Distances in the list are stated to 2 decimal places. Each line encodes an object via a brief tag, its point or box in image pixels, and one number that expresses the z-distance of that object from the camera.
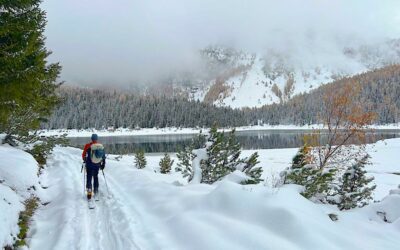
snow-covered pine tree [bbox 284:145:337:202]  11.68
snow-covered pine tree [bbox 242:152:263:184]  15.77
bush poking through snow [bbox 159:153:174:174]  34.58
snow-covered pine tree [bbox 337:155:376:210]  13.29
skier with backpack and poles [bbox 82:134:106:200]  12.91
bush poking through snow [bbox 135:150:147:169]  34.53
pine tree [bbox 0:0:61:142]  10.80
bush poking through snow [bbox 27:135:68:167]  21.76
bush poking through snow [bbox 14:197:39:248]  7.85
